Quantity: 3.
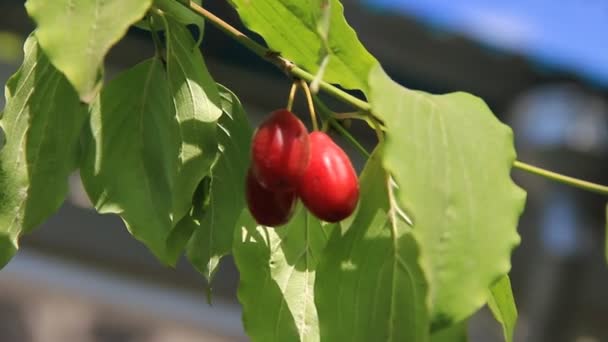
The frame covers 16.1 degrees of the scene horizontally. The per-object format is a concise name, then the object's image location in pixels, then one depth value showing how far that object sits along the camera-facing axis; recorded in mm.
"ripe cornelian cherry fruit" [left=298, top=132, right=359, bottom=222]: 436
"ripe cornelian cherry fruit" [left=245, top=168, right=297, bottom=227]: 446
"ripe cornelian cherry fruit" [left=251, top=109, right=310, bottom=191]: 438
